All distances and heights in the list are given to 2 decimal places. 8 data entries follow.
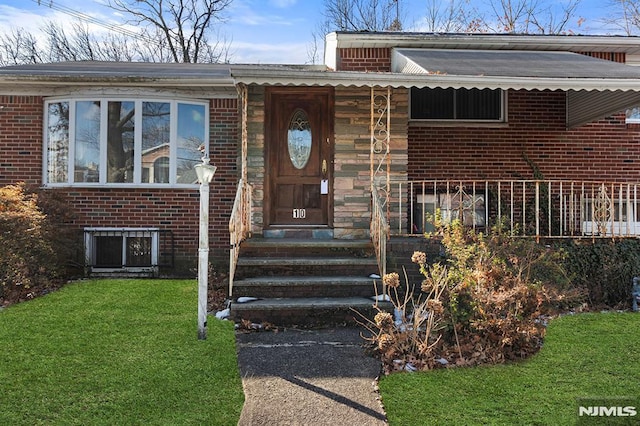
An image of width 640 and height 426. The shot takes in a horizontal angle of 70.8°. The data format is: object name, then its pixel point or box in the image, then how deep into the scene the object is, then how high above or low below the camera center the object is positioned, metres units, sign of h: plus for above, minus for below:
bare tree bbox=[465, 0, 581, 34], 21.39 +10.04
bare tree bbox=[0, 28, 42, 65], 23.00 +8.90
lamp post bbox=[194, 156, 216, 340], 4.66 -0.24
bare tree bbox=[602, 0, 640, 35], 19.11 +9.01
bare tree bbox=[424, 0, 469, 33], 22.98 +10.76
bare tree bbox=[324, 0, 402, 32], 23.59 +11.15
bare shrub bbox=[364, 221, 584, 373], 4.10 -0.95
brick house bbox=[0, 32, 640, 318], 7.15 +1.49
